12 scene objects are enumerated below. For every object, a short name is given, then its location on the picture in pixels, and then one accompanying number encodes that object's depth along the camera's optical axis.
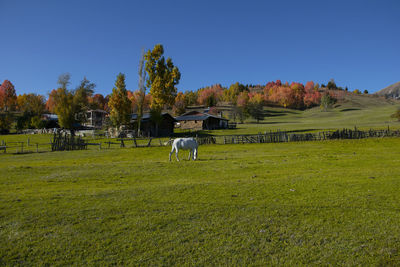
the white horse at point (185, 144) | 19.48
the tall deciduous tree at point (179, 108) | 109.69
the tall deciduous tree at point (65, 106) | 60.50
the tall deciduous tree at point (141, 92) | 56.75
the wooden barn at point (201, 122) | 73.29
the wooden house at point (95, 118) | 77.69
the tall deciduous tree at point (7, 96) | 110.50
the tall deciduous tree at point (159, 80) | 56.81
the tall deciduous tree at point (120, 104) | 57.09
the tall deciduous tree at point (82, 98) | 70.74
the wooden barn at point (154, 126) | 59.21
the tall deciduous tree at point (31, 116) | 69.94
